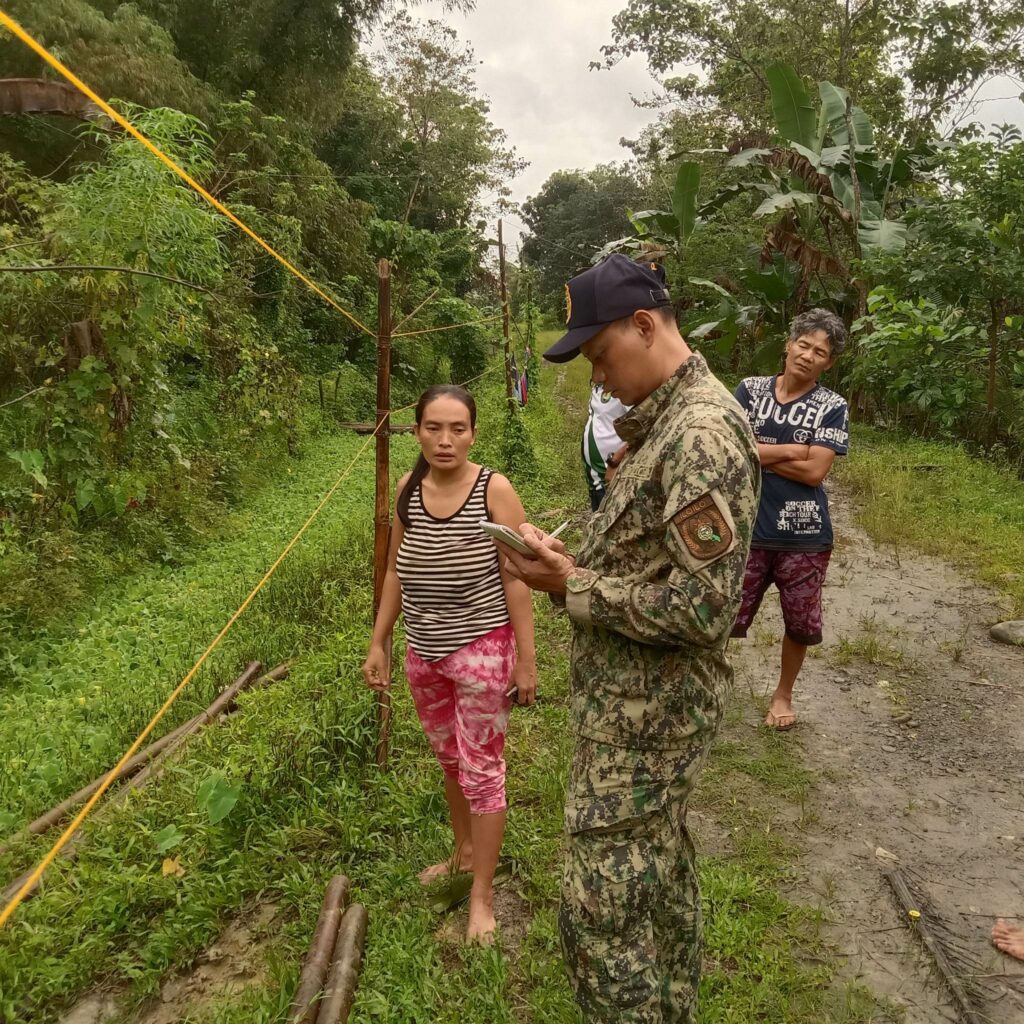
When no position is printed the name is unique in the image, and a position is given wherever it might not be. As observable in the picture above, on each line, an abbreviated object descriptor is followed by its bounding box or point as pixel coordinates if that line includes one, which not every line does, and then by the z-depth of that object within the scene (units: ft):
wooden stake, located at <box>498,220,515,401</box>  29.14
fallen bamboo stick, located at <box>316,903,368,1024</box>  6.68
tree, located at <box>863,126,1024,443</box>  22.82
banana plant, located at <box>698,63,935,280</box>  29.60
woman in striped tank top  7.30
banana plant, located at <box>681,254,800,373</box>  32.01
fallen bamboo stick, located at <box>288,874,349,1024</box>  6.72
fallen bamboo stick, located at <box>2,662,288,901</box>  8.69
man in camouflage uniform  4.67
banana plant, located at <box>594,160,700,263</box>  31.09
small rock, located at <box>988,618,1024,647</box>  14.48
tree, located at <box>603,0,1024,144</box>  35.06
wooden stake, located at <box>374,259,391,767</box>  9.64
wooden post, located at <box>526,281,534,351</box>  48.16
